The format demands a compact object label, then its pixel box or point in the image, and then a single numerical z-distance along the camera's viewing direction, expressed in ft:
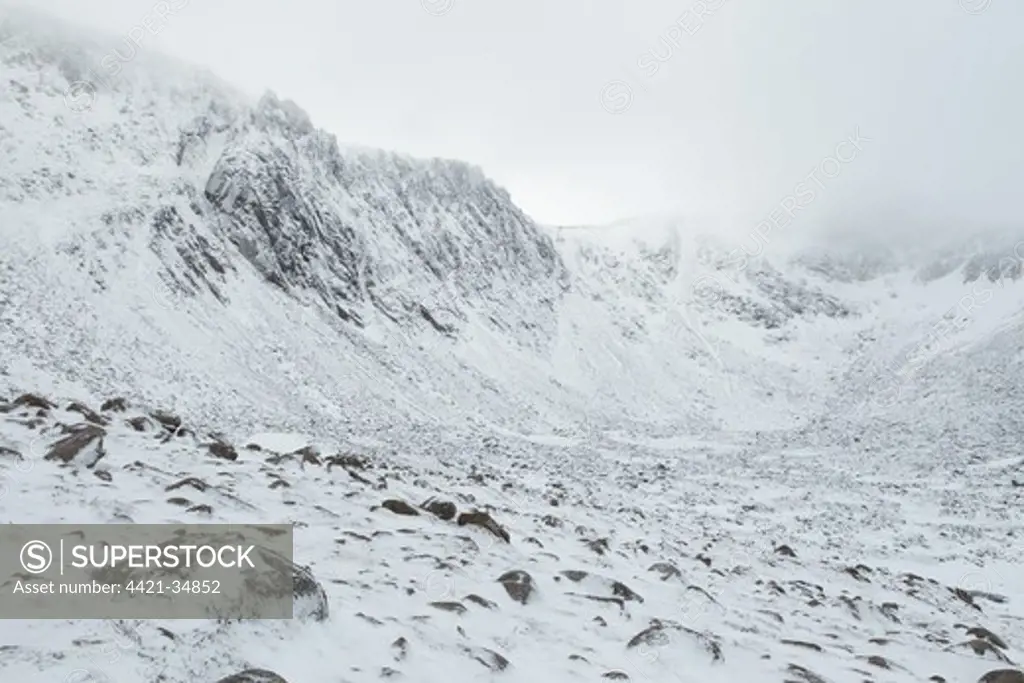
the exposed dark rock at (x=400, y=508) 36.55
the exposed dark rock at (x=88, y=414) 41.90
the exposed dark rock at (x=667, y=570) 38.04
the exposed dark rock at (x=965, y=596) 53.66
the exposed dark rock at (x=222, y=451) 42.24
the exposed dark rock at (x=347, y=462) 49.08
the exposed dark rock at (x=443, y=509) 38.42
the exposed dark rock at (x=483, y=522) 36.76
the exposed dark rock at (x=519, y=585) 27.53
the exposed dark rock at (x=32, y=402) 43.47
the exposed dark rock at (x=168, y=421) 50.56
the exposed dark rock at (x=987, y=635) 35.19
